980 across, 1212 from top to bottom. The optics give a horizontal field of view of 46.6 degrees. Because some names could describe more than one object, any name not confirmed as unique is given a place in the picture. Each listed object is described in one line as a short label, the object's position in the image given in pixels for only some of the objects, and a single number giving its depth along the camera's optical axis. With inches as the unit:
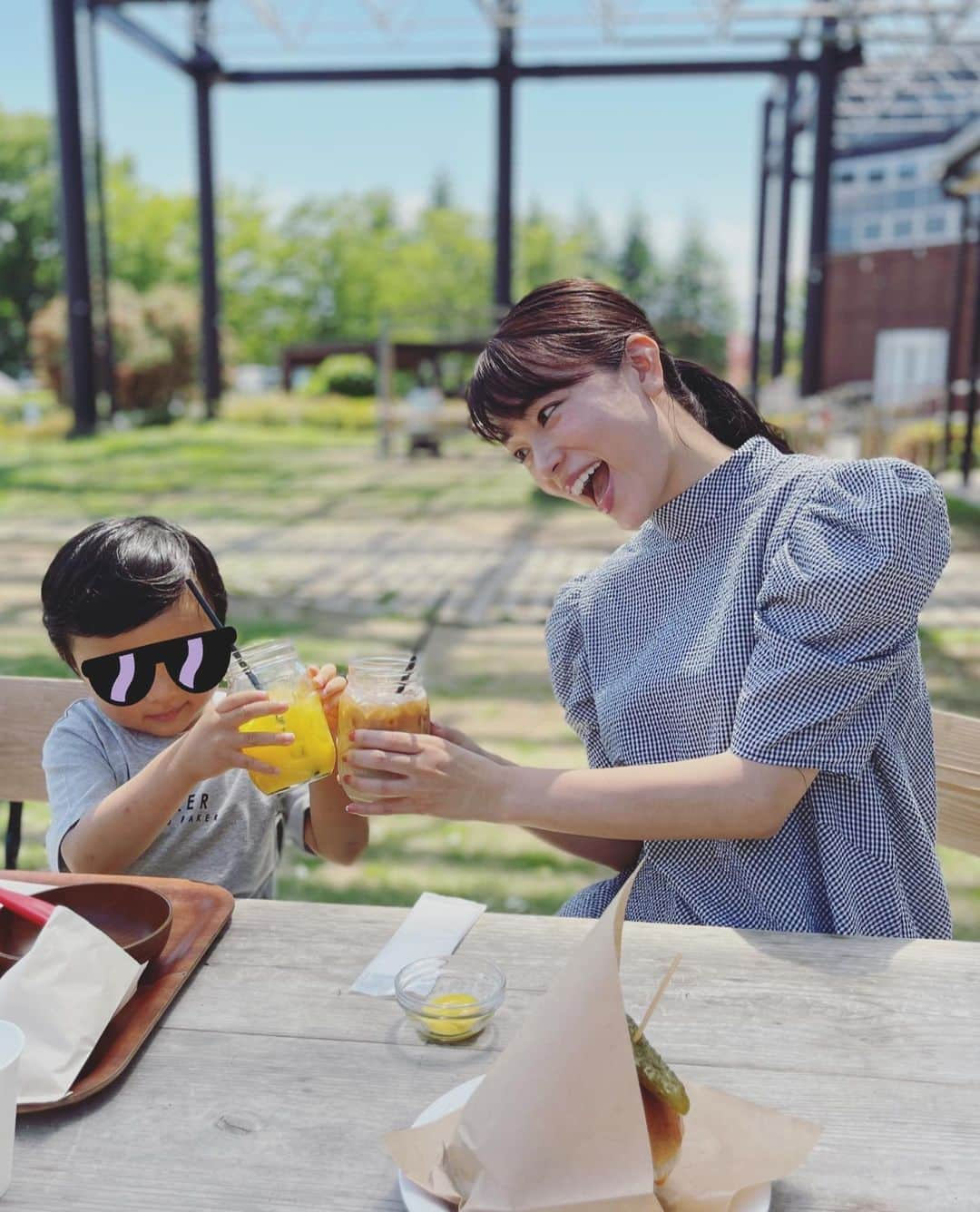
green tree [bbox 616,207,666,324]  2400.3
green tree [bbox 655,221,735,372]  2432.3
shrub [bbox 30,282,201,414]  815.7
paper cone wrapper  31.7
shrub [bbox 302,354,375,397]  983.0
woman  54.4
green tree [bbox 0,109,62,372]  1754.4
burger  34.0
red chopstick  45.9
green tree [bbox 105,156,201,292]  1909.4
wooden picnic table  37.2
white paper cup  34.9
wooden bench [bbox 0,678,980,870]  69.7
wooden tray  41.9
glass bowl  44.3
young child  55.2
